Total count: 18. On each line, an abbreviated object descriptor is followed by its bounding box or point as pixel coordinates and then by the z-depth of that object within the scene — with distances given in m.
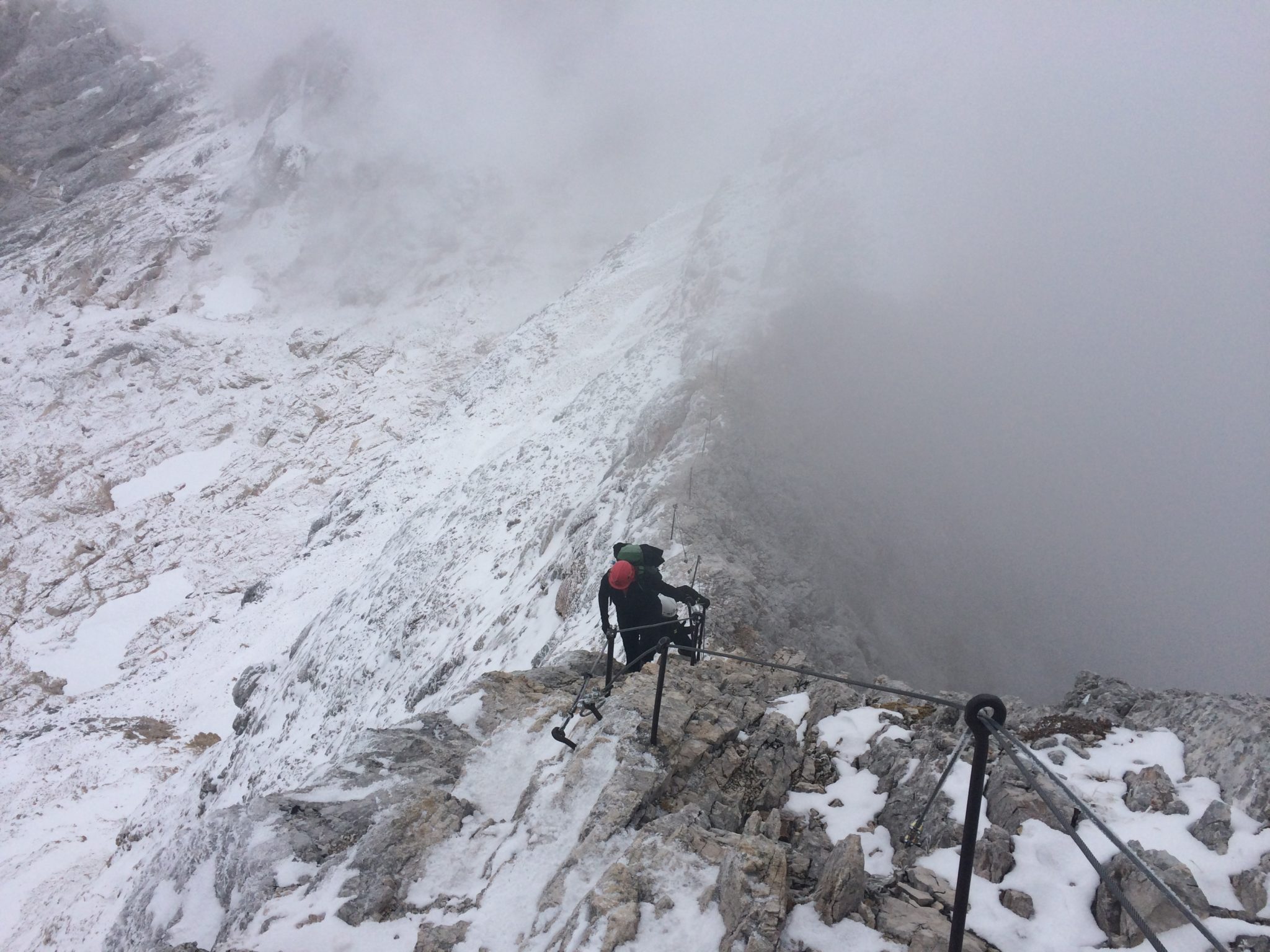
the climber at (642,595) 7.41
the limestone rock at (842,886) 4.19
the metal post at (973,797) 2.85
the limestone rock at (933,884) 4.22
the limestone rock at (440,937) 4.75
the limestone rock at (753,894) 4.11
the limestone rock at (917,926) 3.86
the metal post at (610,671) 7.05
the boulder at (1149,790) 4.68
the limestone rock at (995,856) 4.33
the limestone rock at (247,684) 22.02
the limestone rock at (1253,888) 3.73
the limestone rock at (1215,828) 4.17
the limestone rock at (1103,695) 6.21
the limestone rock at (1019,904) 4.06
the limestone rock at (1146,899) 3.70
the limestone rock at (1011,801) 4.66
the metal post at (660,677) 5.73
